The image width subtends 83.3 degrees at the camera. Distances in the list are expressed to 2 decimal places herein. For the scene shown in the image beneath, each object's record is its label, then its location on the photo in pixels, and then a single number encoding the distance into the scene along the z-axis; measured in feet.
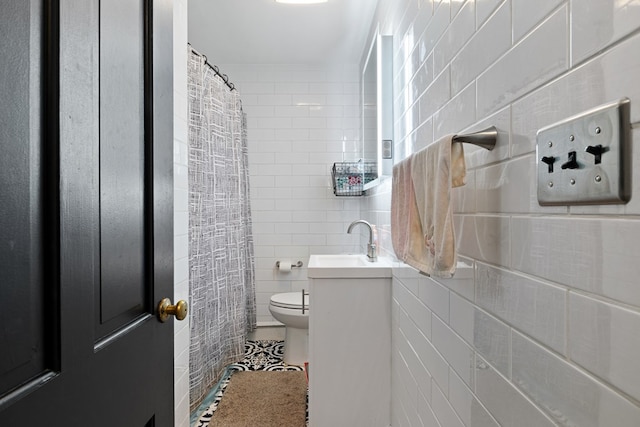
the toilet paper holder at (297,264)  10.30
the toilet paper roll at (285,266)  10.09
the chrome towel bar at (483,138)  2.36
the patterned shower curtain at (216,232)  6.67
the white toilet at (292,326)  8.06
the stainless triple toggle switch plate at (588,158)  1.30
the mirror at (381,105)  5.83
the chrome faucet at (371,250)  6.50
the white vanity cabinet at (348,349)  5.41
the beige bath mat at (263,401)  6.23
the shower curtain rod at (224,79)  7.69
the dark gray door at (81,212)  1.50
